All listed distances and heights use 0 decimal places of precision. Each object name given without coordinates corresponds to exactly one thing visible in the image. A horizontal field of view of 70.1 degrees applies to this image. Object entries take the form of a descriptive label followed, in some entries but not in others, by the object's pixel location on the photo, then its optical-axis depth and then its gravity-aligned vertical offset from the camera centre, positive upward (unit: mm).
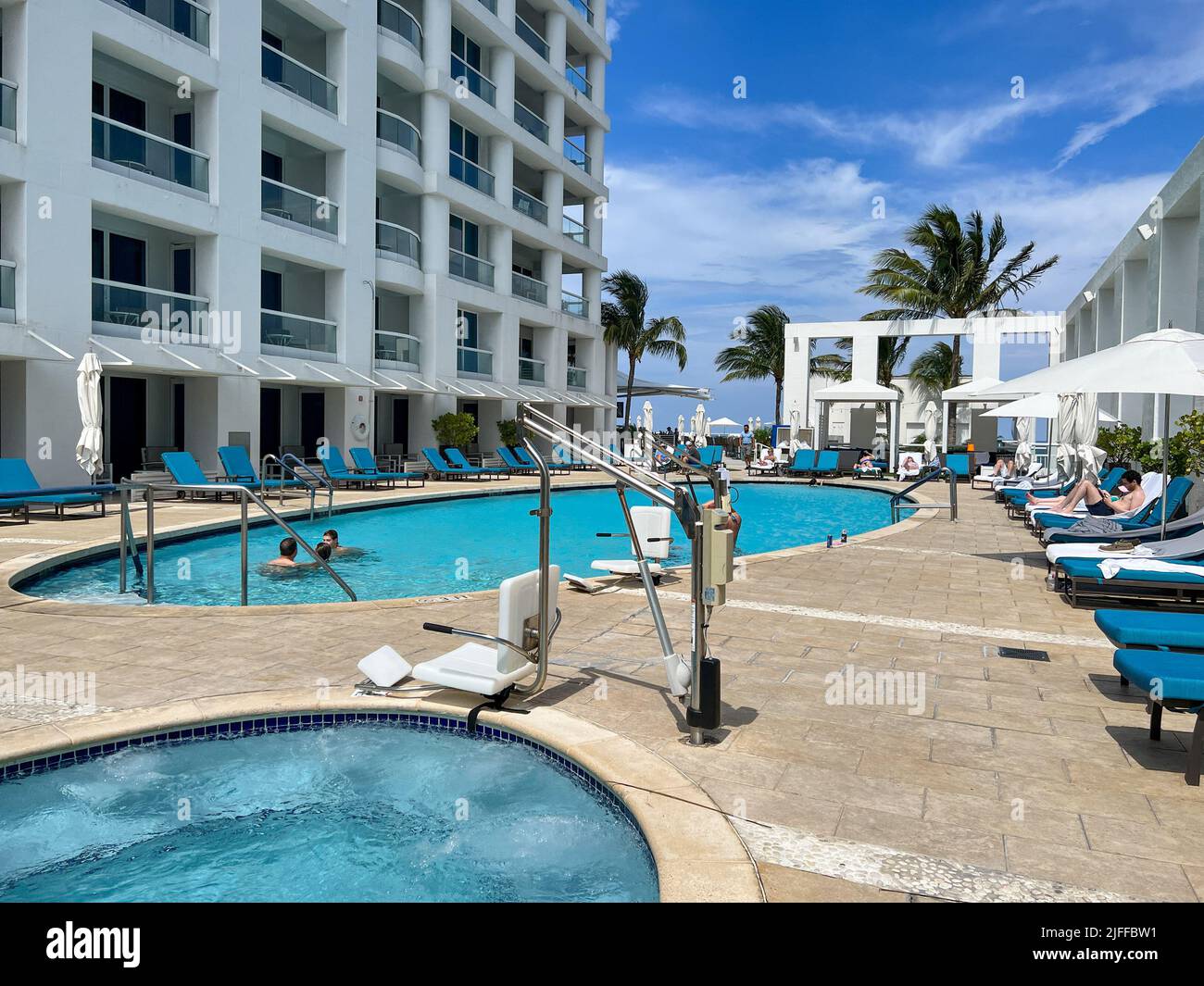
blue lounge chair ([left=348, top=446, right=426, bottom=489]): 18719 -217
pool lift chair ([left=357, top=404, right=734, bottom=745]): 4039 -914
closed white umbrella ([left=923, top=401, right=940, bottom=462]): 32456 +1801
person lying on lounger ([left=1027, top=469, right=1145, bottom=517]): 10492 -375
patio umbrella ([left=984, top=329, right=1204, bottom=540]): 7270 +898
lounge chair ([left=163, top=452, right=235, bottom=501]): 14812 -201
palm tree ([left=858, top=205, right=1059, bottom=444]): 33000 +7698
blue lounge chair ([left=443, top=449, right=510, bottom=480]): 22969 +1
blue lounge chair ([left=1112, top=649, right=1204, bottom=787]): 3641 -909
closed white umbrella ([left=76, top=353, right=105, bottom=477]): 13367 +628
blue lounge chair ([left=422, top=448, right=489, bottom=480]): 22391 -199
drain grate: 5848 -1281
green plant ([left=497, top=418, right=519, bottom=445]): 27541 +976
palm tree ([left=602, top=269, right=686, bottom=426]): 38500 +6327
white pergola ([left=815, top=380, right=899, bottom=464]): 26109 +2214
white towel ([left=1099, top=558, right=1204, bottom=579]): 6906 -794
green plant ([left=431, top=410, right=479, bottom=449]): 24516 +881
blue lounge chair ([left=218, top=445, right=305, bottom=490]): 16406 -207
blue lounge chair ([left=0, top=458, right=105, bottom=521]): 12367 -456
